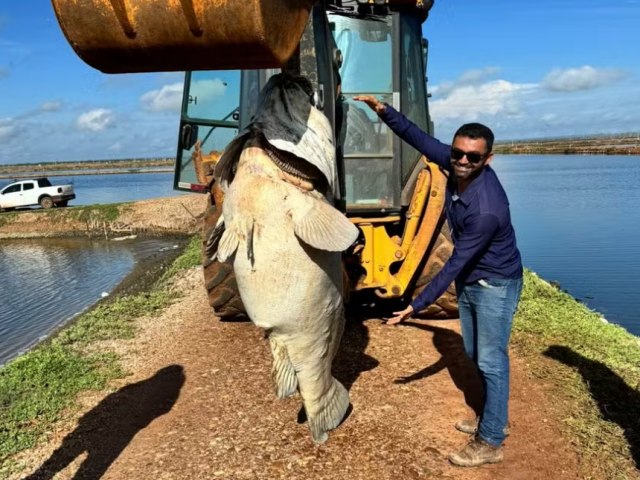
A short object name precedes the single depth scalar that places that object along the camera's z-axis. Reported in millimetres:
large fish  2689
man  3188
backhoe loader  4688
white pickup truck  26750
